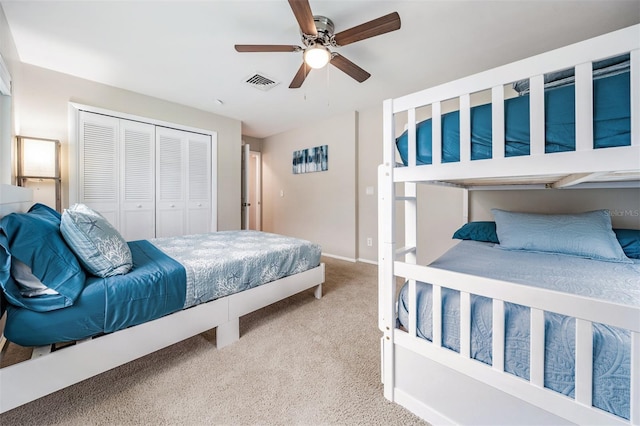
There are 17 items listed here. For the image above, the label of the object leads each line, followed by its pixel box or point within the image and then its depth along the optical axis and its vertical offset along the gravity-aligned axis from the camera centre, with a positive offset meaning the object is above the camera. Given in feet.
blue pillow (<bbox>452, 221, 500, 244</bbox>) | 7.32 -0.65
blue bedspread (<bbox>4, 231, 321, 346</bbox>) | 3.58 -1.43
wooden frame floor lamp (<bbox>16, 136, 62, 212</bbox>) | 7.68 +1.50
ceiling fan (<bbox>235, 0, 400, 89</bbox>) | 5.09 +4.08
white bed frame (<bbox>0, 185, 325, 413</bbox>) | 3.36 -2.28
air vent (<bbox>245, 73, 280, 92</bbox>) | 8.98 +4.97
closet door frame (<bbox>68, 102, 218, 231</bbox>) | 9.10 +3.14
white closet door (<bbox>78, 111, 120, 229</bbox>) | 9.38 +1.91
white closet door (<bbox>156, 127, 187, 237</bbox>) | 11.23 +1.39
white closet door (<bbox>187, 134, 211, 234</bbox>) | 12.23 +1.40
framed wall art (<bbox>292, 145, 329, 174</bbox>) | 13.87 +3.09
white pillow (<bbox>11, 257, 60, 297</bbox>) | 3.57 -1.02
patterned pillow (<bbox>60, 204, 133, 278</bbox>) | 4.17 -0.55
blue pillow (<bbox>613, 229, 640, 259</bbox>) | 5.56 -0.73
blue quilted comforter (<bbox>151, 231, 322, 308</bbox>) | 5.29 -1.21
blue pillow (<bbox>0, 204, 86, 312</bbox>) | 3.48 -0.72
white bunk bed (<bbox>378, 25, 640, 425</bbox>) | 2.45 -0.97
